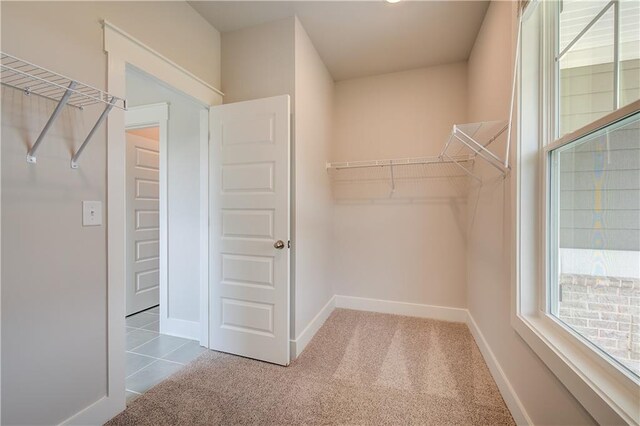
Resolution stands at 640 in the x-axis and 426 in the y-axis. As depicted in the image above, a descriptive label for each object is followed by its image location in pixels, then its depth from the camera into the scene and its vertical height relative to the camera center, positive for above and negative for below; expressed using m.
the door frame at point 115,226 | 1.46 -0.08
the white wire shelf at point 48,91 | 1.11 +0.55
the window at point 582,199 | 0.89 +0.05
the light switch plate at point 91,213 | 1.37 -0.01
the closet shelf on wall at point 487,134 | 1.62 +0.54
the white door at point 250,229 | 2.01 -0.13
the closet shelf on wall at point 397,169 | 2.73 +0.47
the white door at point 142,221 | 3.07 -0.12
